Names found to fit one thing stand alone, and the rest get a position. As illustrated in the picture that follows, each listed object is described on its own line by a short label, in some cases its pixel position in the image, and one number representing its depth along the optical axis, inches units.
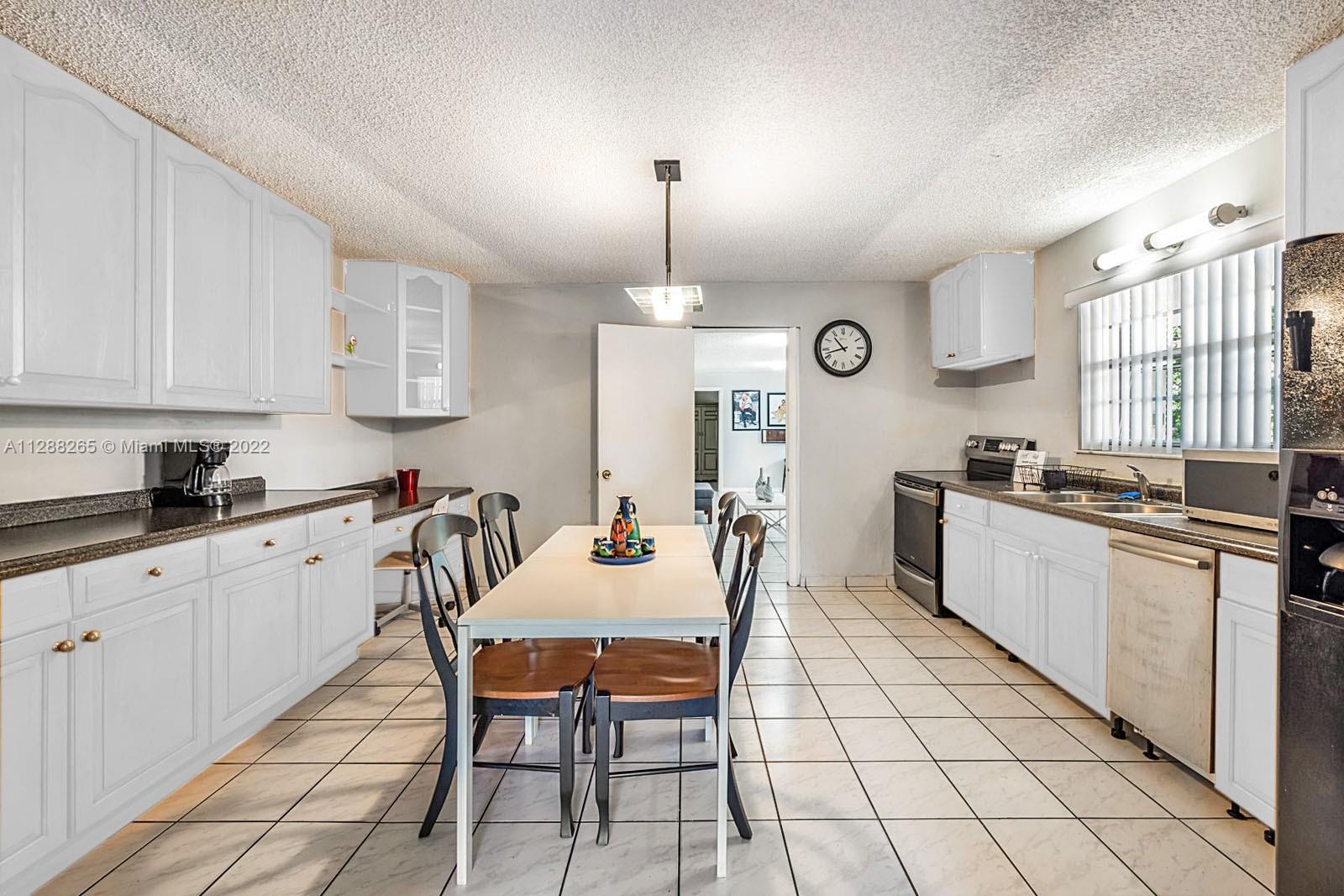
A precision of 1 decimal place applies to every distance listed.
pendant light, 108.4
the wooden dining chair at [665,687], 74.8
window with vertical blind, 99.9
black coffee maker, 105.5
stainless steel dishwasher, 81.7
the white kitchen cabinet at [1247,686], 72.4
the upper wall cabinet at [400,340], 166.9
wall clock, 196.2
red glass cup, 172.6
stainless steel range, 165.0
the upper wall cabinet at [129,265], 72.4
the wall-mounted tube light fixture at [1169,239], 101.3
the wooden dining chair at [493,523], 108.8
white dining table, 69.7
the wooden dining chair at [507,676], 74.5
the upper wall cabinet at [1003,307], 163.2
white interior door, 186.4
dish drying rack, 141.2
